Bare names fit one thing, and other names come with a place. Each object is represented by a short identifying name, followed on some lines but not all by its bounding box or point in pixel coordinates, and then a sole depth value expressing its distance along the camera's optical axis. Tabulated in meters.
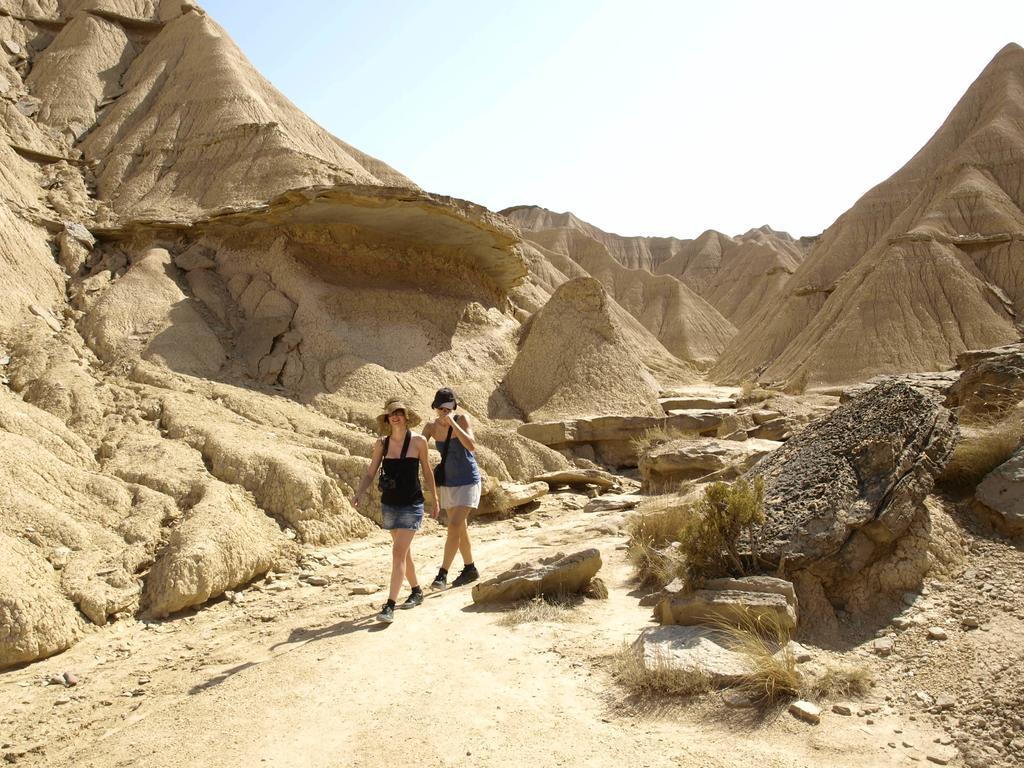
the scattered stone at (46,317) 9.53
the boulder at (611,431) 10.97
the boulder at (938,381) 6.92
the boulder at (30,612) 4.37
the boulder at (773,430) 10.67
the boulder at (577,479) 9.71
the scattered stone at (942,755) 2.66
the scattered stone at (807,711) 2.95
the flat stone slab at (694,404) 12.80
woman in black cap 5.31
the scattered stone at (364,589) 5.60
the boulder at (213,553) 5.29
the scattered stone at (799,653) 3.36
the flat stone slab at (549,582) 4.77
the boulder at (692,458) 8.35
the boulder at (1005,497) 4.23
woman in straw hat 4.74
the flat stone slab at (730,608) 3.49
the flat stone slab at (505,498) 8.24
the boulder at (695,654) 3.26
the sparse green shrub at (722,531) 4.07
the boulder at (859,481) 3.97
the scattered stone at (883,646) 3.49
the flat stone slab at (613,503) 8.41
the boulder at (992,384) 6.26
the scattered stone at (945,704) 2.98
